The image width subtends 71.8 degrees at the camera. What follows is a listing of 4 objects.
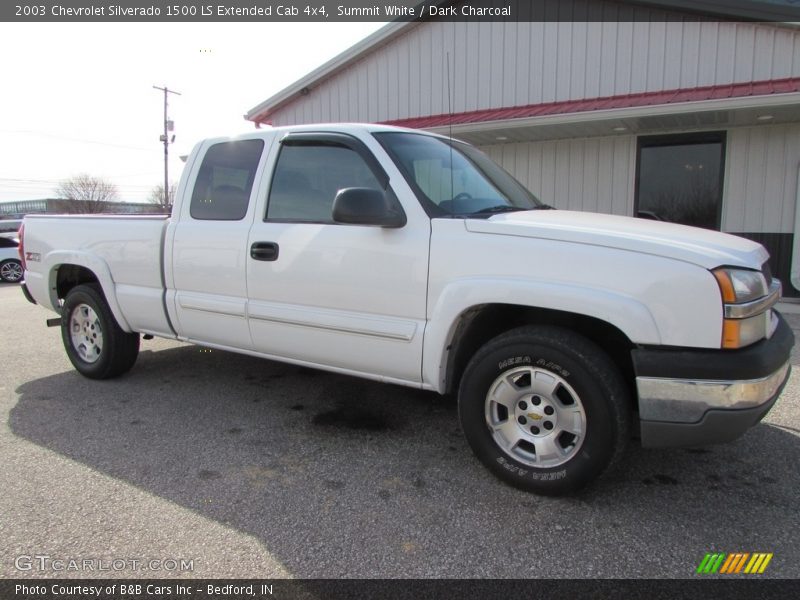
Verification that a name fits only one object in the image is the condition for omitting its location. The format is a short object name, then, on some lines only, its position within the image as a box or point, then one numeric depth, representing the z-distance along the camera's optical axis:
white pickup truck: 2.43
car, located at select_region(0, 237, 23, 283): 15.45
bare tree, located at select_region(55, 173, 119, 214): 56.48
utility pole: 37.34
